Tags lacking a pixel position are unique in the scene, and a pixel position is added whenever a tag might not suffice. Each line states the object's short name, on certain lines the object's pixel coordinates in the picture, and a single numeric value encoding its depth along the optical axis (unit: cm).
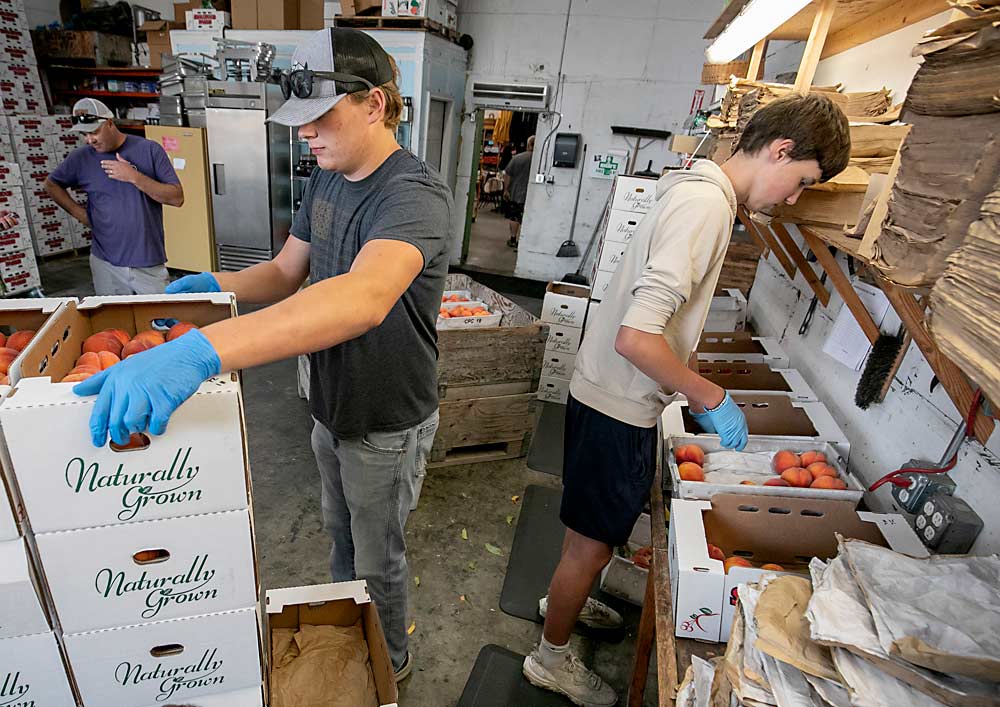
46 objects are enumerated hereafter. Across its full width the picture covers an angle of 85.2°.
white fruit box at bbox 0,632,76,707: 98
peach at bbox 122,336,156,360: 114
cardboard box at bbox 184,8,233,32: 647
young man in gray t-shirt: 87
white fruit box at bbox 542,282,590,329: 392
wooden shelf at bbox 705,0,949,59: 161
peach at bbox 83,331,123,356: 115
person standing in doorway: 827
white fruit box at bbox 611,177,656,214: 390
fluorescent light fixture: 152
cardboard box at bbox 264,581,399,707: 162
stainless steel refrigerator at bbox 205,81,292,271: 581
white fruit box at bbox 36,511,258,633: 94
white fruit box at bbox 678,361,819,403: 257
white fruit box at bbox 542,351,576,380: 418
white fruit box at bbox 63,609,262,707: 105
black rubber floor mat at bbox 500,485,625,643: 243
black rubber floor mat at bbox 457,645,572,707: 203
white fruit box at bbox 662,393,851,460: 220
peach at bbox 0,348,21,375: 105
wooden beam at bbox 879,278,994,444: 136
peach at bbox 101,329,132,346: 119
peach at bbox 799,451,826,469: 191
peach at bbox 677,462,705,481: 182
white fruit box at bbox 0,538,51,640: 90
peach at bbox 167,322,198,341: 120
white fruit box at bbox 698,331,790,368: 281
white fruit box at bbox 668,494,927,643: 134
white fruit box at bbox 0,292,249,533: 83
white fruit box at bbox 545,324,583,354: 401
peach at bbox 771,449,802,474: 187
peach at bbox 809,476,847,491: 175
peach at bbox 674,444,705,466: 196
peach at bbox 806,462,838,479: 183
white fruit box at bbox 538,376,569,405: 430
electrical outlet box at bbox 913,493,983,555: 141
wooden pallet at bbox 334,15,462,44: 568
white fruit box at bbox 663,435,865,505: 165
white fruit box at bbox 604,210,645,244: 395
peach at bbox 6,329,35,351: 113
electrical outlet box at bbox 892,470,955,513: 156
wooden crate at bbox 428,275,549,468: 312
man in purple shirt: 338
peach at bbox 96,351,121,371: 109
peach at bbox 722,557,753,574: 139
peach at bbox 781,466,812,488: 177
